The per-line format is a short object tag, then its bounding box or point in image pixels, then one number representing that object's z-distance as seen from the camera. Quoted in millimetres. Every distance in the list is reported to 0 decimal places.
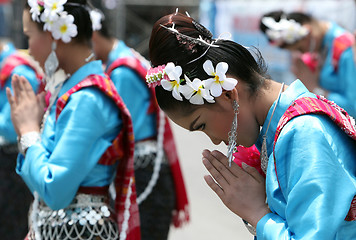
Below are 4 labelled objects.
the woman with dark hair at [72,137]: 3466
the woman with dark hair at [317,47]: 5704
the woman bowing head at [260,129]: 3090
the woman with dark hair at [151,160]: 4073
